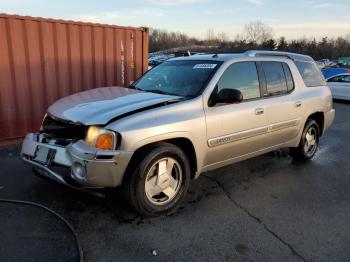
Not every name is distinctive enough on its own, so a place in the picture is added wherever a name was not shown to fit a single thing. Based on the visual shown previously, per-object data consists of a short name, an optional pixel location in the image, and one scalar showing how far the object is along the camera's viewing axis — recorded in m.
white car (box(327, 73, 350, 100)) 15.55
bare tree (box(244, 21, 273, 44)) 87.48
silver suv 3.48
